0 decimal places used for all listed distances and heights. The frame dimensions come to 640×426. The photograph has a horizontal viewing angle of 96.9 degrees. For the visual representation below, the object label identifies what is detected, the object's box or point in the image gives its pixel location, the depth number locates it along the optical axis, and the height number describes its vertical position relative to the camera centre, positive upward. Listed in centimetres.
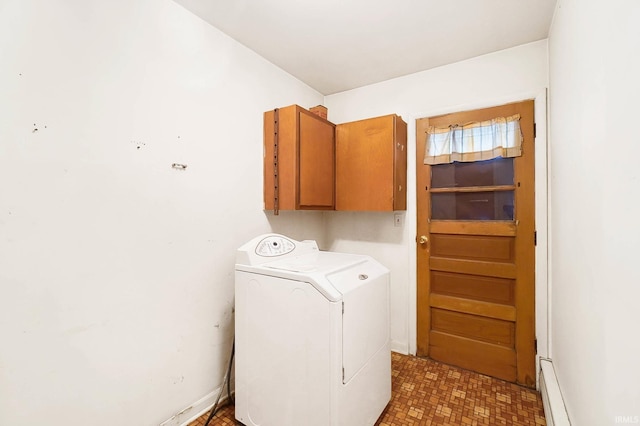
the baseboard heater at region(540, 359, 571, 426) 138 -103
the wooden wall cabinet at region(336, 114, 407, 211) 233 +41
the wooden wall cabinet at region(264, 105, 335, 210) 213 +41
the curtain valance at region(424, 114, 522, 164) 215 +57
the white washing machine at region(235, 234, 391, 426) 139 -68
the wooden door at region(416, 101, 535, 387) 211 -37
